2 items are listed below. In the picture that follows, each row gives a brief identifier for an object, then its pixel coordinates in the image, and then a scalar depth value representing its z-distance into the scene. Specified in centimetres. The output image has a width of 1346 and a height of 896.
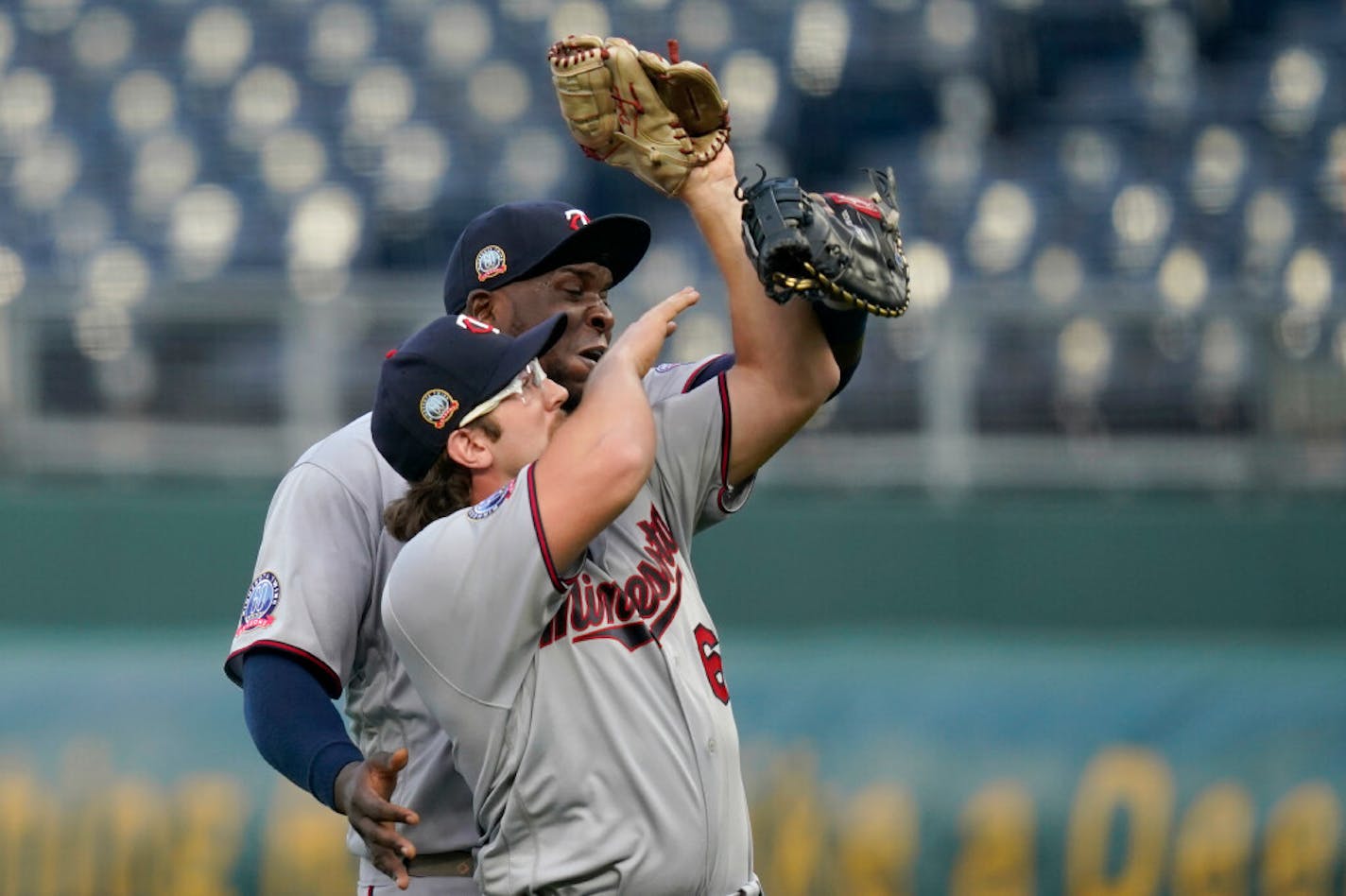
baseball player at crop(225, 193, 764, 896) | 2076
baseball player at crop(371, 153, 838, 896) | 2050
